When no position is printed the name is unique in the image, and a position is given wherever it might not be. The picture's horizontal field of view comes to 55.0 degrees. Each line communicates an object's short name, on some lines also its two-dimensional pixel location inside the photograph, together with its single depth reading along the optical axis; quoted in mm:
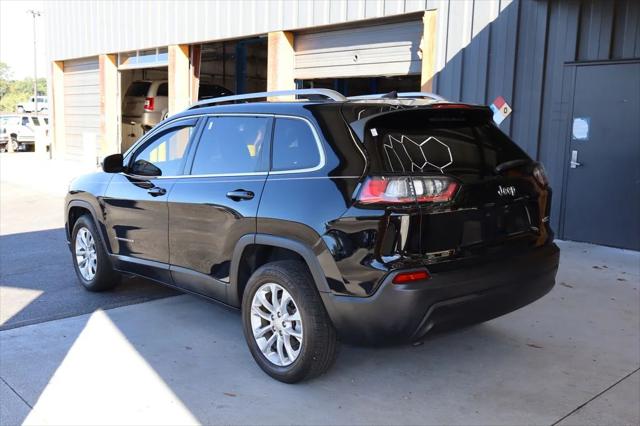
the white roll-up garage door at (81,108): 19219
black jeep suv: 3309
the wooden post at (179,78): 15008
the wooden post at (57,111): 21234
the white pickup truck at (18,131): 30734
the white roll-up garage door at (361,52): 10031
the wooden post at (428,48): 9273
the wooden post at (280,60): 12094
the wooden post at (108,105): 18344
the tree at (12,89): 88688
